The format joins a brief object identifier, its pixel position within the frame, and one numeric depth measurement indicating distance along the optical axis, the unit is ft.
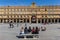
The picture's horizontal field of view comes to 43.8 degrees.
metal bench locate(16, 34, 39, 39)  22.94
